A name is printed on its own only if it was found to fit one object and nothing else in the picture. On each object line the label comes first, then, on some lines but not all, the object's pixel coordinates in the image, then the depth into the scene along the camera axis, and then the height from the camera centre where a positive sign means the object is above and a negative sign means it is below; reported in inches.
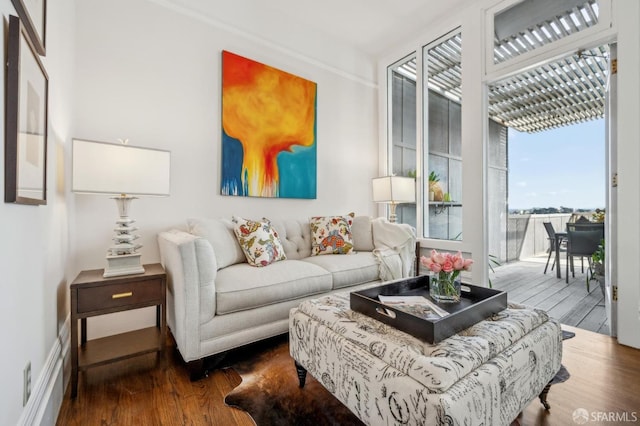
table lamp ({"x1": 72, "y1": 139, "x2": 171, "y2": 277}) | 61.0 +8.1
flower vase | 56.2 -14.3
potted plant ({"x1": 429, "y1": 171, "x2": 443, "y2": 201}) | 135.6 +12.5
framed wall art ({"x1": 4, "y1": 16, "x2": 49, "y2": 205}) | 35.2 +12.8
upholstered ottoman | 32.5 -19.9
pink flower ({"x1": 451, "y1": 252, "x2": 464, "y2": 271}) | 54.6 -9.1
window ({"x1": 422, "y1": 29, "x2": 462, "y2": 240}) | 126.3 +34.9
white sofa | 63.8 -18.2
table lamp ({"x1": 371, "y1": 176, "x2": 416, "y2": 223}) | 126.9 +10.6
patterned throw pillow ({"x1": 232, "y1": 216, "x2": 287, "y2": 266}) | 85.8 -8.5
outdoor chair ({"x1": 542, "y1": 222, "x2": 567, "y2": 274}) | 118.6 -10.6
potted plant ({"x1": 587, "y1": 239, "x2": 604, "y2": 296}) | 100.3 -17.5
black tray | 40.6 -15.7
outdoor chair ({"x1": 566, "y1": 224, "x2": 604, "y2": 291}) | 101.9 -9.5
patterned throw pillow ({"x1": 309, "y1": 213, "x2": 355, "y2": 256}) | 107.9 -8.2
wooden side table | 58.8 -19.8
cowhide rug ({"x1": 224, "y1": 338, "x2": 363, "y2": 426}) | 50.7 -35.5
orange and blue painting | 105.0 +32.5
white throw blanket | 102.5 -12.8
